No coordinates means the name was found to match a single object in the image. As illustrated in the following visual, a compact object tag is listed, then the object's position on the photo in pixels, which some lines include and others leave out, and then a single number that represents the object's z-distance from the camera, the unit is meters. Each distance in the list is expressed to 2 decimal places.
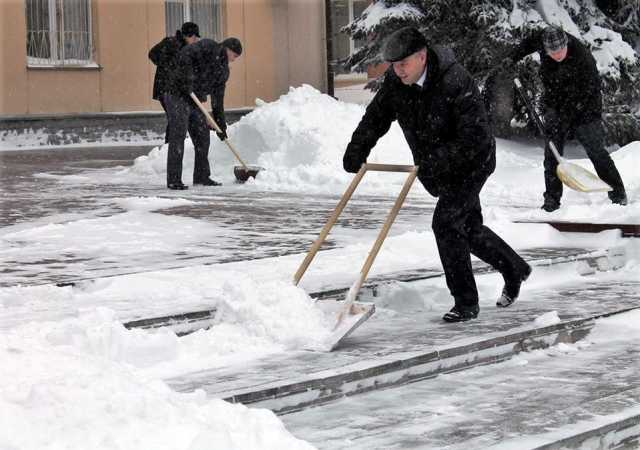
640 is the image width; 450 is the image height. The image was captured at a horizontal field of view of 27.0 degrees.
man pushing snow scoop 6.64
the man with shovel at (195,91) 13.32
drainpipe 27.50
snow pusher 6.27
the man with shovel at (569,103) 10.85
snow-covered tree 17.42
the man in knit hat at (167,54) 13.38
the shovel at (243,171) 14.27
